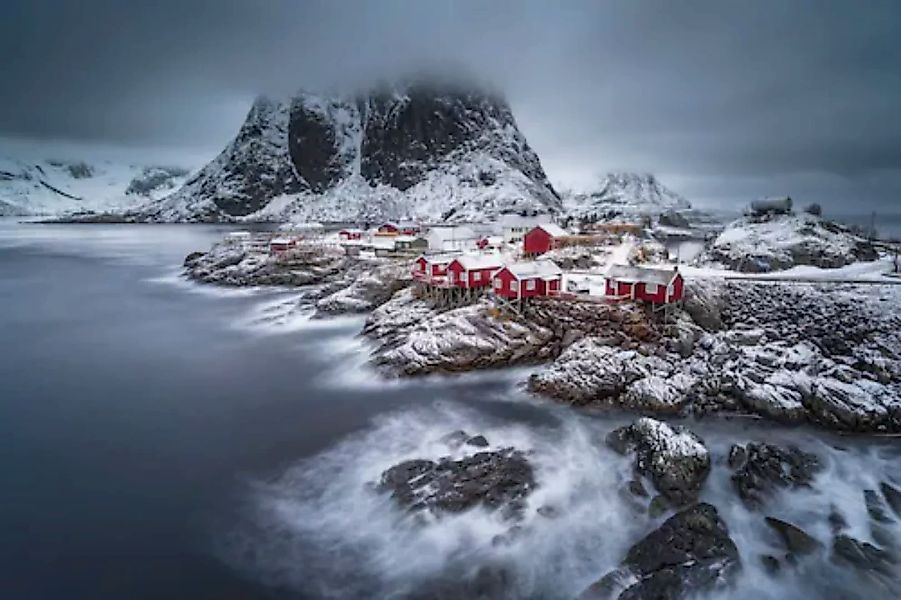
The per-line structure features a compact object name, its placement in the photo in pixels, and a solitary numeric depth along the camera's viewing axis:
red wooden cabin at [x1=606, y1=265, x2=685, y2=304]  31.45
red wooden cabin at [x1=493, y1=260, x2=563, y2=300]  33.19
